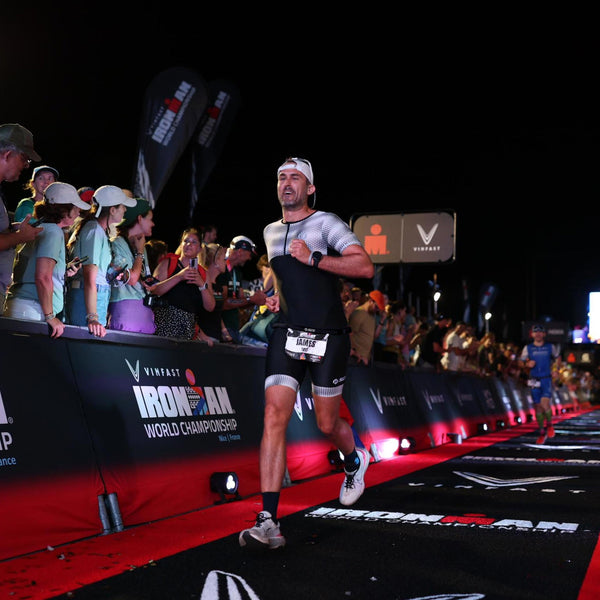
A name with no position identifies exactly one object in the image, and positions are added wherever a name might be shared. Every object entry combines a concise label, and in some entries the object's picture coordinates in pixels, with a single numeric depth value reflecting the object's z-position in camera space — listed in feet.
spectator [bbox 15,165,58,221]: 21.35
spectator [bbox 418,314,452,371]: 52.13
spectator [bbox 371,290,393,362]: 42.95
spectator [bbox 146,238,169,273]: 25.36
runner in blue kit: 47.52
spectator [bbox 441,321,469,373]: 59.77
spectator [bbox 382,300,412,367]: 44.29
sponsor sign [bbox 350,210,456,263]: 63.62
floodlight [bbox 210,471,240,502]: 18.43
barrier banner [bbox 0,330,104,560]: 12.80
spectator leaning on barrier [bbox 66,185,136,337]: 19.08
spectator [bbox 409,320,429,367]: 48.83
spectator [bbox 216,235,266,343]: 28.07
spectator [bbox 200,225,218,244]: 29.71
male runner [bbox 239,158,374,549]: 14.14
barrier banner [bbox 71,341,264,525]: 15.72
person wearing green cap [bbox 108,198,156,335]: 21.67
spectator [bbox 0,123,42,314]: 15.94
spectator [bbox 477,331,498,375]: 66.85
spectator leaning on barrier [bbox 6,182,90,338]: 16.79
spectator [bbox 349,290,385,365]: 34.99
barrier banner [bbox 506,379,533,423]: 75.36
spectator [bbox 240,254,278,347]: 31.07
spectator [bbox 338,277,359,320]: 35.19
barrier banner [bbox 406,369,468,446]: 39.91
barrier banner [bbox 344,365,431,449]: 30.22
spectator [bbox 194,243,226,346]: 25.98
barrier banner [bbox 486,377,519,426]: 64.90
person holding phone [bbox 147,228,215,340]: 23.18
